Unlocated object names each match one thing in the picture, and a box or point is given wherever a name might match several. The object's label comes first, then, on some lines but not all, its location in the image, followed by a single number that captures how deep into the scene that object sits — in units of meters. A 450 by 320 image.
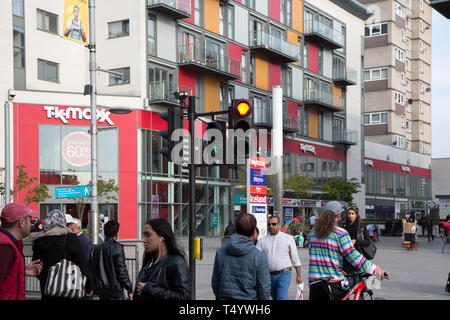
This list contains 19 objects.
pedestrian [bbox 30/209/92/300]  6.25
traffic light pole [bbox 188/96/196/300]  9.26
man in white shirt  8.62
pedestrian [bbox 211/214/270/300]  5.83
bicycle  7.01
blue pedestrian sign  17.61
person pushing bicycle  6.96
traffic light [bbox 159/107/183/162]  9.61
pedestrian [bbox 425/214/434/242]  39.38
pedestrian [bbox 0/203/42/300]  4.71
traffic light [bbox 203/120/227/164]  9.61
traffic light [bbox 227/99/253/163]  9.43
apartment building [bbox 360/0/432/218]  71.06
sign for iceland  15.48
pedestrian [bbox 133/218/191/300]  4.61
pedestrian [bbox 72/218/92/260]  7.85
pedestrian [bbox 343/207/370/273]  9.45
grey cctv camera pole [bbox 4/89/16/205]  23.74
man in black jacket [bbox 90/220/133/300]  7.41
